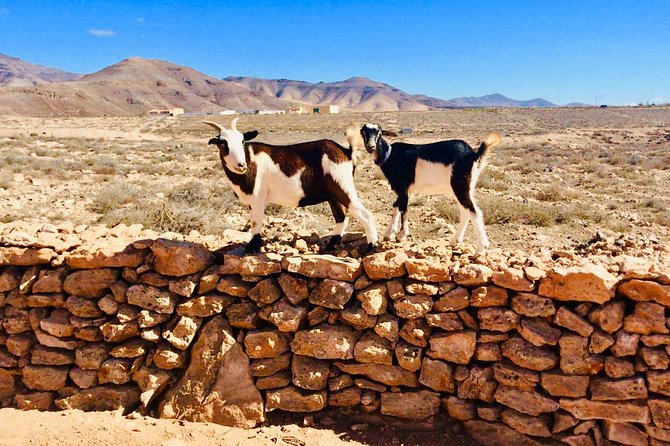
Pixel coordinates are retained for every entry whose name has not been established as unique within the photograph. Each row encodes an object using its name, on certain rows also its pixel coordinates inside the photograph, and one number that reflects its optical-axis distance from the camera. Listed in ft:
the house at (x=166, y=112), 280.10
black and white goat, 16.57
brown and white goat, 15.17
